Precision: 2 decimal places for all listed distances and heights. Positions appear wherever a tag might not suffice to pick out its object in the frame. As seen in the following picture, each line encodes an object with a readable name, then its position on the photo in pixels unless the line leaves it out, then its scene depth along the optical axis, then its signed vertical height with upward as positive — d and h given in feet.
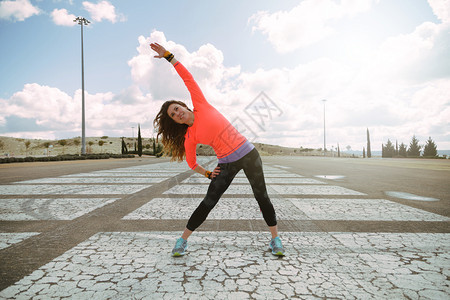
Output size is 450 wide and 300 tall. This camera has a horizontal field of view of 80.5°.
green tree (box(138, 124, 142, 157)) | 139.11 +1.23
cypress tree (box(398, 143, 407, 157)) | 197.83 -1.02
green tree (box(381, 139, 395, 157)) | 206.99 -0.21
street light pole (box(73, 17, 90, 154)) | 88.69 +11.60
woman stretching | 8.45 +0.02
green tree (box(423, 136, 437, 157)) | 165.99 +0.29
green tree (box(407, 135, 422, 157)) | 186.39 +0.42
